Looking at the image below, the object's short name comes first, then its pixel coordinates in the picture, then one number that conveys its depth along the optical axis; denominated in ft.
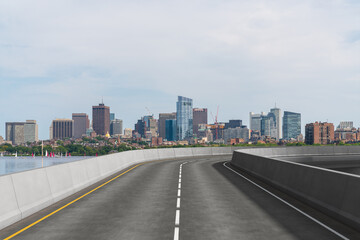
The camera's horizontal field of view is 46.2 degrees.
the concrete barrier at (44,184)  37.96
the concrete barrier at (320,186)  37.50
